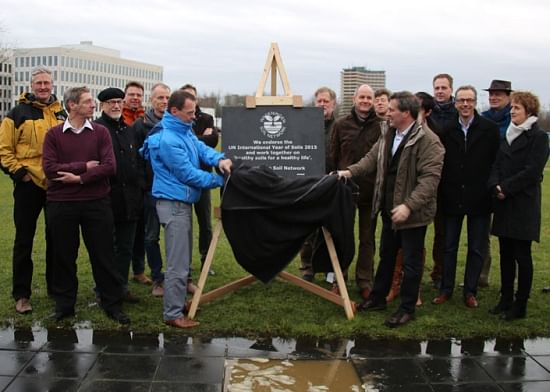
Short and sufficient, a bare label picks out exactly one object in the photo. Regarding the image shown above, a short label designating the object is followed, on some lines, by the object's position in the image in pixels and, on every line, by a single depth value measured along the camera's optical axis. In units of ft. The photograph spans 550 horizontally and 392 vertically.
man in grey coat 18.11
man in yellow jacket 18.71
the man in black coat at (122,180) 19.65
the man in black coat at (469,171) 20.06
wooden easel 19.30
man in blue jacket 17.81
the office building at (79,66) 412.98
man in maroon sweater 17.62
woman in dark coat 18.63
